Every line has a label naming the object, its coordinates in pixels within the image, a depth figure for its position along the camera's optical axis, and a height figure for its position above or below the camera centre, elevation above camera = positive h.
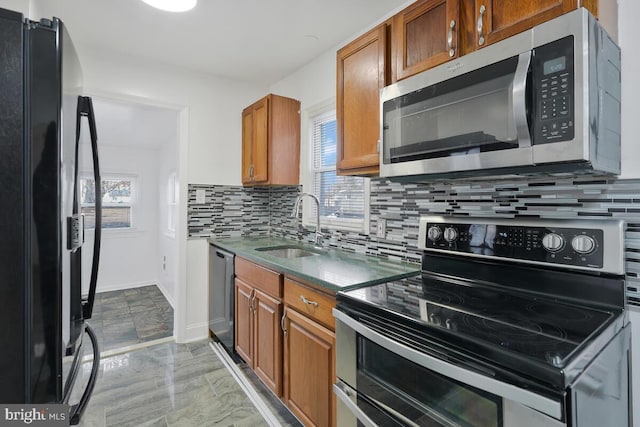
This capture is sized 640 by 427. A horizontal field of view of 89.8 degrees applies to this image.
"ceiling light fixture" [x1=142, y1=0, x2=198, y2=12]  1.80 +1.15
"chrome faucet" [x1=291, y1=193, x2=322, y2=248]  2.30 -0.15
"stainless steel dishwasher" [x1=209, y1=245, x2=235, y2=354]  2.51 -0.75
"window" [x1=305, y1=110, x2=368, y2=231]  2.27 +0.16
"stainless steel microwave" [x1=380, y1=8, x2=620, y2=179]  0.91 +0.33
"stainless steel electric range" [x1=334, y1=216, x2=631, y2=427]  0.75 -0.34
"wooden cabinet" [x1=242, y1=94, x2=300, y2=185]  2.73 +0.58
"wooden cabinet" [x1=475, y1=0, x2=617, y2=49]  0.97 +0.63
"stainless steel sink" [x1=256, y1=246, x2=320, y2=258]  2.50 -0.35
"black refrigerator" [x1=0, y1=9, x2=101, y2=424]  0.73 +0.00
